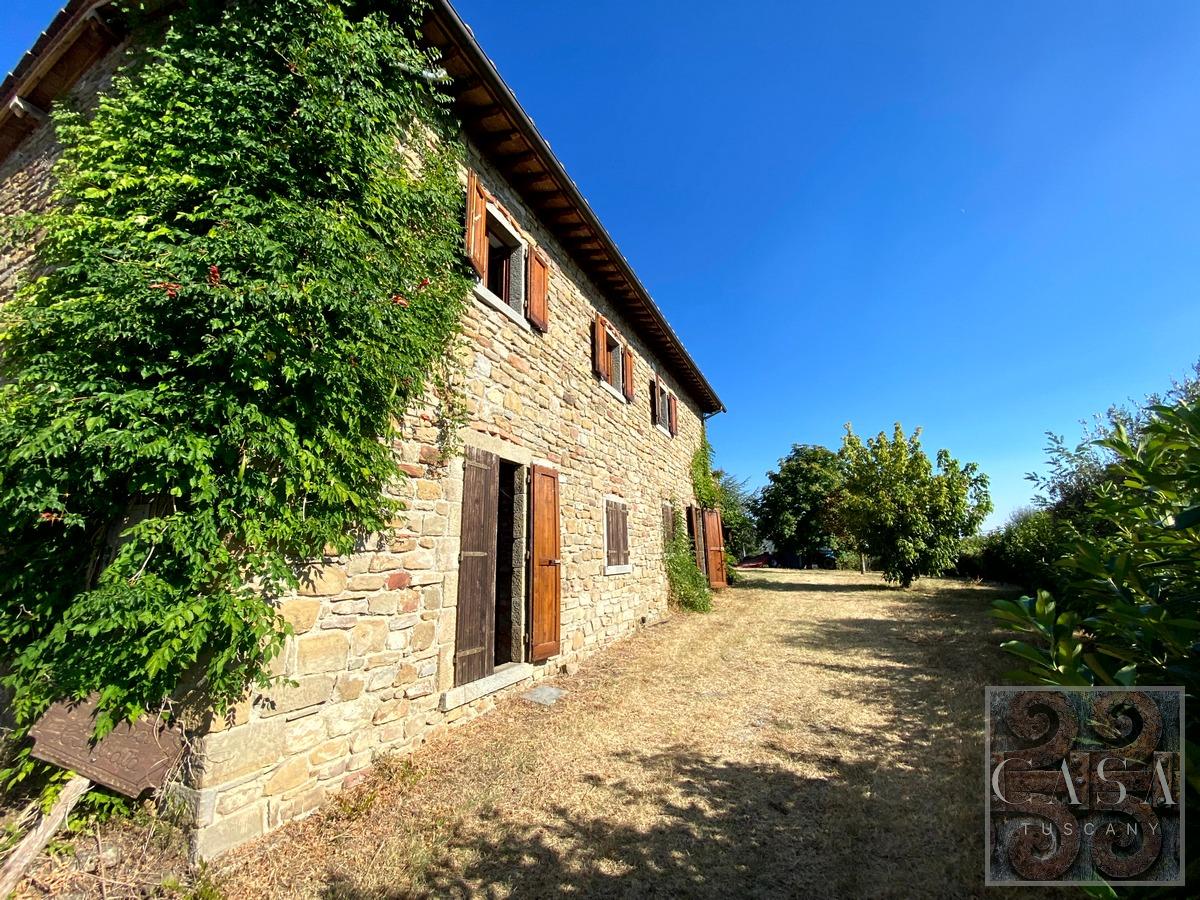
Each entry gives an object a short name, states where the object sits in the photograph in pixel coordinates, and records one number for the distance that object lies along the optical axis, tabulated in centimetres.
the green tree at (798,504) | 2834
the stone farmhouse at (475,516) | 315
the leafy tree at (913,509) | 1405
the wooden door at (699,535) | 1237
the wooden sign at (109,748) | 265
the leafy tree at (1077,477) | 920
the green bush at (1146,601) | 123
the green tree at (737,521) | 1758
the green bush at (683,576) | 1062
